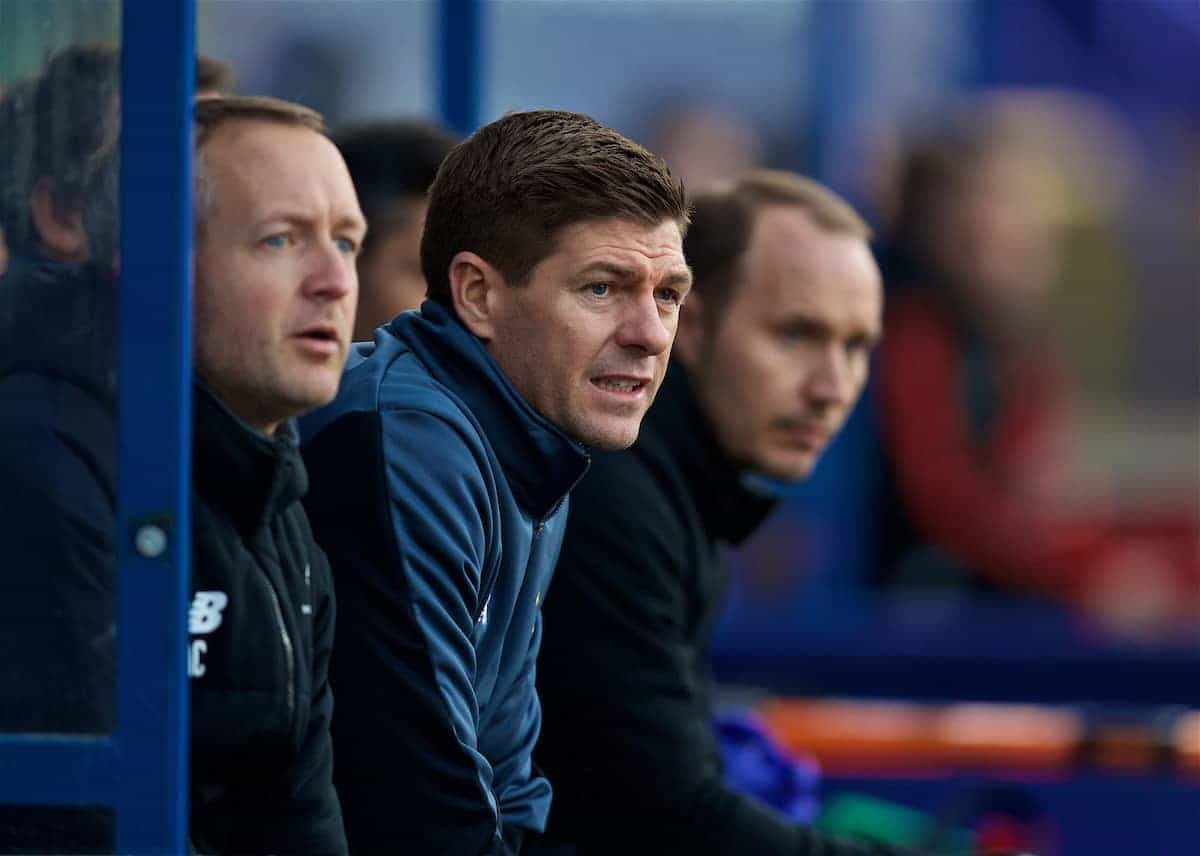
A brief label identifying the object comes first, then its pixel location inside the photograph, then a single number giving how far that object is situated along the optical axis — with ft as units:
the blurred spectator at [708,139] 47.26
